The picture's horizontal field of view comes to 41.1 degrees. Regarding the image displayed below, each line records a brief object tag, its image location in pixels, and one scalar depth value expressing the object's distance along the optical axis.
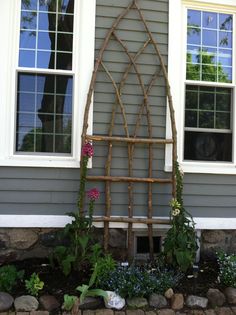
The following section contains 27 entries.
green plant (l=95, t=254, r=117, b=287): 2.82
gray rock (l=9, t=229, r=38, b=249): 3.22
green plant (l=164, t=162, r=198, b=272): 3.04
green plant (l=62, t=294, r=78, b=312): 2.57
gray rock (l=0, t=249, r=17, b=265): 3.19
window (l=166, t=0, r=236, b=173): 3.49
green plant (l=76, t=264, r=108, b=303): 2.64
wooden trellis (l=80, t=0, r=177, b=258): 3.25
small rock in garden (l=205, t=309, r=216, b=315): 2.71
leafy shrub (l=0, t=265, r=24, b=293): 2.71
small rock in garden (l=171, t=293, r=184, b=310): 2.72
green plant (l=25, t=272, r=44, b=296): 2.68
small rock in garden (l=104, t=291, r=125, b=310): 2.66
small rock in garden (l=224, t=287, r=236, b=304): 2.81
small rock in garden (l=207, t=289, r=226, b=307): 2.79
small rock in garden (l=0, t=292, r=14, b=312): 2.56
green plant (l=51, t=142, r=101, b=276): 2.98
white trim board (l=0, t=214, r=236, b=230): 3.19
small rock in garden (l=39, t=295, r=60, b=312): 2.61
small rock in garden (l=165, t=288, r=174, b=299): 2.77
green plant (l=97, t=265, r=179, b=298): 2.72
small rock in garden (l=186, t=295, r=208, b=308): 2.75
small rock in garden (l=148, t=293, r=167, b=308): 2.72
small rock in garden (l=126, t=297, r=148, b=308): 2.68
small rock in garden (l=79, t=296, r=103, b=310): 2.65
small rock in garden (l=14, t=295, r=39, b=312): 2.58
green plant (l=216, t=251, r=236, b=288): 2.95
